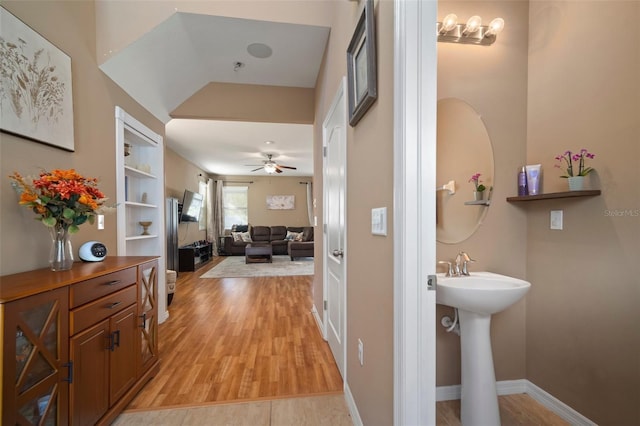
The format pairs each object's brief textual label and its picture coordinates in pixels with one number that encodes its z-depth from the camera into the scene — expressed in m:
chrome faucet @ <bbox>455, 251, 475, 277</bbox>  1.52
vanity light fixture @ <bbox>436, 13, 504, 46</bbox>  1.58
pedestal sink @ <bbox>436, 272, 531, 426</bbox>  1.24
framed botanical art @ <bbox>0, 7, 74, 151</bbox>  1.34
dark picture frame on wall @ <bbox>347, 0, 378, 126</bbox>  1.14
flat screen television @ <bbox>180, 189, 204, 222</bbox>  6.05
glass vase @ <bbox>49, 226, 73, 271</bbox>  1.41
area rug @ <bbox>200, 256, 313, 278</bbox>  5.32
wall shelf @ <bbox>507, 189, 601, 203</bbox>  1.32
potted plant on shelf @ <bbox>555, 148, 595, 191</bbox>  1.35
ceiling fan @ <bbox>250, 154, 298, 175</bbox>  6.11
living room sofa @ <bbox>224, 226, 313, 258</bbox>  7.91
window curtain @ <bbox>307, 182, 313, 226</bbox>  8.92
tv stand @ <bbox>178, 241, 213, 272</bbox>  5.64
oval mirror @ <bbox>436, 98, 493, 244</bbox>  1.66
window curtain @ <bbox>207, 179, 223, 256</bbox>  8.12
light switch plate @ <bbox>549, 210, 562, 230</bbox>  1.52
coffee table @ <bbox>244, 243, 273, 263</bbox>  6.57
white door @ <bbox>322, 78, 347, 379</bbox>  1.78
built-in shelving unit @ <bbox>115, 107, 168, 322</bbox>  2.72
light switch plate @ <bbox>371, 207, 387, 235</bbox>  1.05
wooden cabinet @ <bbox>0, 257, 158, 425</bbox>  0.96
